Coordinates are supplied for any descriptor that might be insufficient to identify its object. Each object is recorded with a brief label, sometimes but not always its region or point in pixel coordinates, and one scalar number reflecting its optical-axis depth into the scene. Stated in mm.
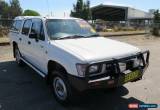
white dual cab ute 2259
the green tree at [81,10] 24184
